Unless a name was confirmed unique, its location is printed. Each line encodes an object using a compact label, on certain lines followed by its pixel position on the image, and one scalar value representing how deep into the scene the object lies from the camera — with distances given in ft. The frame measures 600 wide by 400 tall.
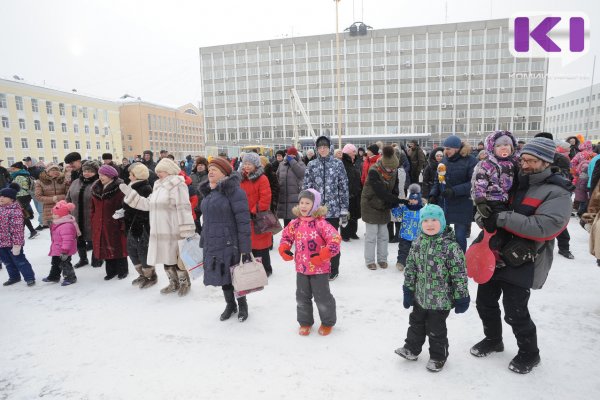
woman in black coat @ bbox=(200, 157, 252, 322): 12.07
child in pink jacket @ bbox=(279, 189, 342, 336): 11.15
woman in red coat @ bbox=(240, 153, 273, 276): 15.49
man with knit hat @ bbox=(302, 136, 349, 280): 17.07
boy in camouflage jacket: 8.80
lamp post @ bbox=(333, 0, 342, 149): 60.24
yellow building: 144.56
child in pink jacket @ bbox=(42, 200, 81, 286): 17.02
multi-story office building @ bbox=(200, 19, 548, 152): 193.36
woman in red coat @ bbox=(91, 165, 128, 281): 17.08
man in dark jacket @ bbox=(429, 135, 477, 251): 15.41
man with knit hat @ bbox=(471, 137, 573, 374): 8.00
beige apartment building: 243.19
